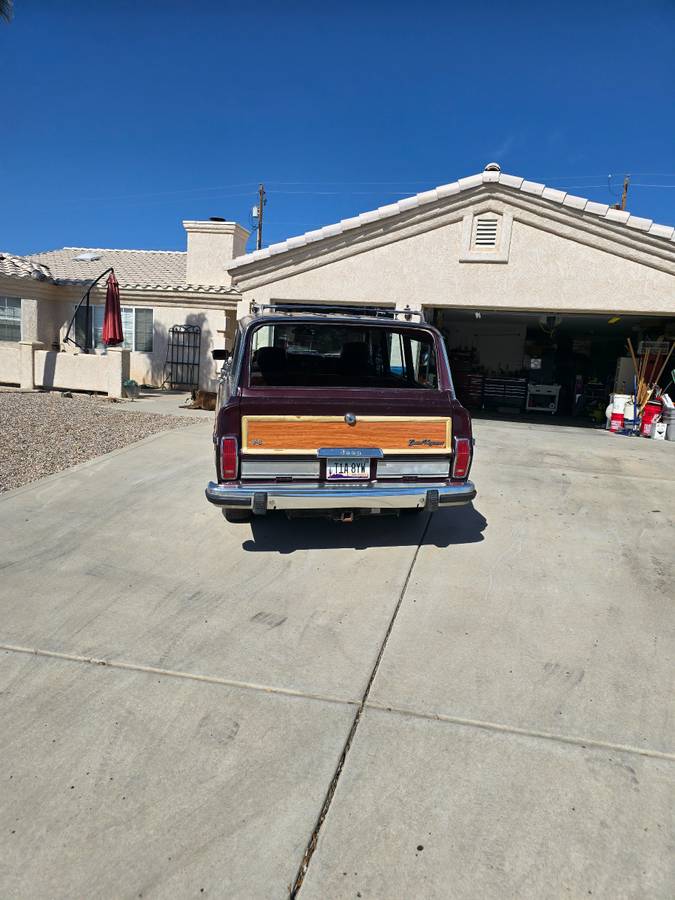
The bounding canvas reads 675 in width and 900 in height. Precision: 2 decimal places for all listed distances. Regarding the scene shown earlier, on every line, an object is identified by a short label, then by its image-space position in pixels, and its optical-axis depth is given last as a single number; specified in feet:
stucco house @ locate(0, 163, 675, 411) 35.68
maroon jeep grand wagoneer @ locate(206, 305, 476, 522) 14.80
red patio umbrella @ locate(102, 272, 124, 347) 47.83
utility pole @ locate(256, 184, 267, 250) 114.01
